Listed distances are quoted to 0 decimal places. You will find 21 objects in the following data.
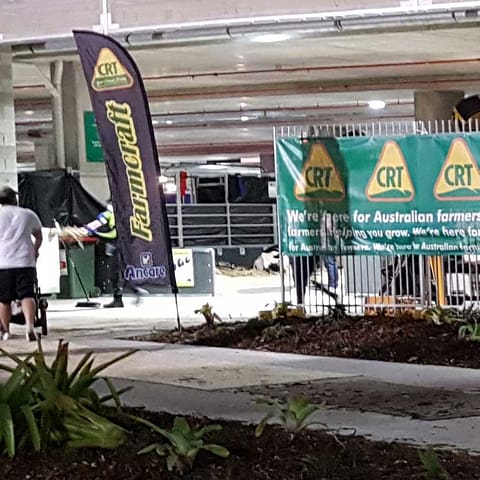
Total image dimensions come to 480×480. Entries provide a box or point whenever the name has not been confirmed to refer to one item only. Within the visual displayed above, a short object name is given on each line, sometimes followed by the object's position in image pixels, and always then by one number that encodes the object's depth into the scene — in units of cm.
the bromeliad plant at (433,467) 590
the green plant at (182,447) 623
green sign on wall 2310
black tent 2255
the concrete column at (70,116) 2303
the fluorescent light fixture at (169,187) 3708
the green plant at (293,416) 709
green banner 1398
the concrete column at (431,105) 2738
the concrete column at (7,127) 1742
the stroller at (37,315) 1469
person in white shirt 1359
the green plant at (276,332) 1327
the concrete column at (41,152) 3553
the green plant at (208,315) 1482
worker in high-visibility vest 2086
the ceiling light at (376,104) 2987
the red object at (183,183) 3507
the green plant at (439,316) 1295
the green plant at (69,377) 720
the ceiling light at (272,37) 1510
